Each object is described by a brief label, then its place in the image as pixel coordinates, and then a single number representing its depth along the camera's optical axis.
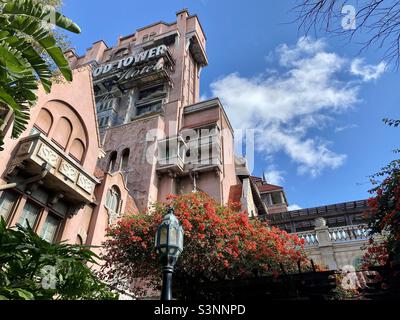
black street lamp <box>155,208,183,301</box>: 5.21
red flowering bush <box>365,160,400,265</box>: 7.92
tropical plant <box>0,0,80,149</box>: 8.48
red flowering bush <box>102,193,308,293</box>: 11.13
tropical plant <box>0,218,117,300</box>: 6.58
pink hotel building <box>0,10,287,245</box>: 13.20
